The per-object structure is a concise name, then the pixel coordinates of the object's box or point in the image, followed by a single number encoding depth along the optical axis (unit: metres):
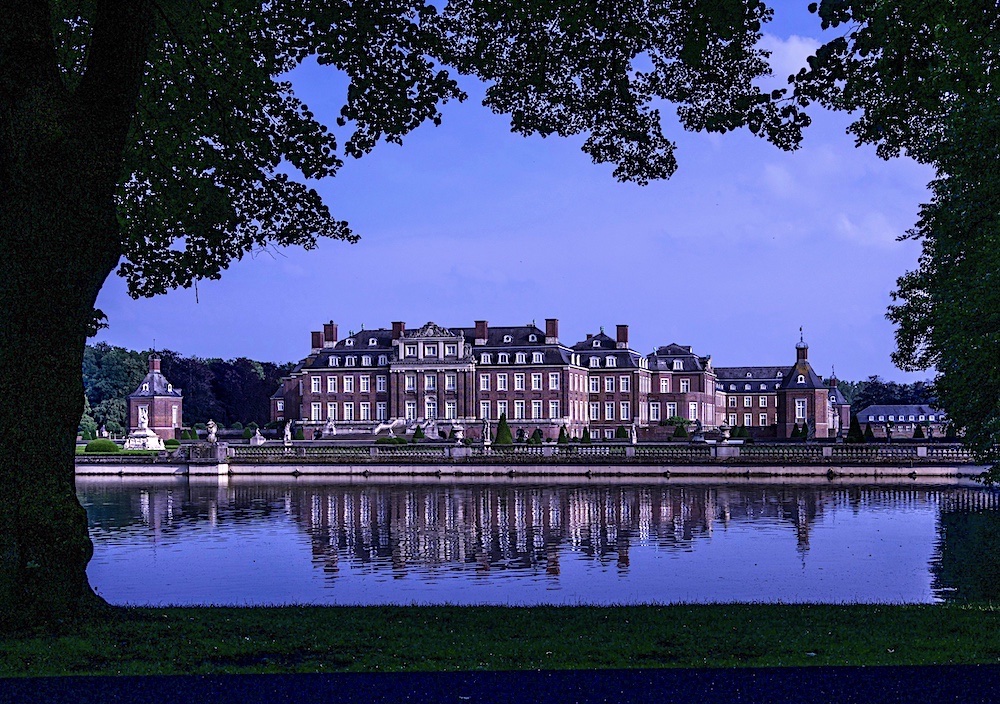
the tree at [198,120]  9.43
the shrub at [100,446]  60.06
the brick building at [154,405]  91.44
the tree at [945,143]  9.70
